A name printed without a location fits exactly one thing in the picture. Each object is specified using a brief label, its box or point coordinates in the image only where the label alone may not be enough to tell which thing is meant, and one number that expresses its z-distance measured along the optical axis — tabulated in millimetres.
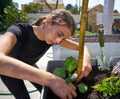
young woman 772
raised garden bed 883
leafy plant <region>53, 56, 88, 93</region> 891
